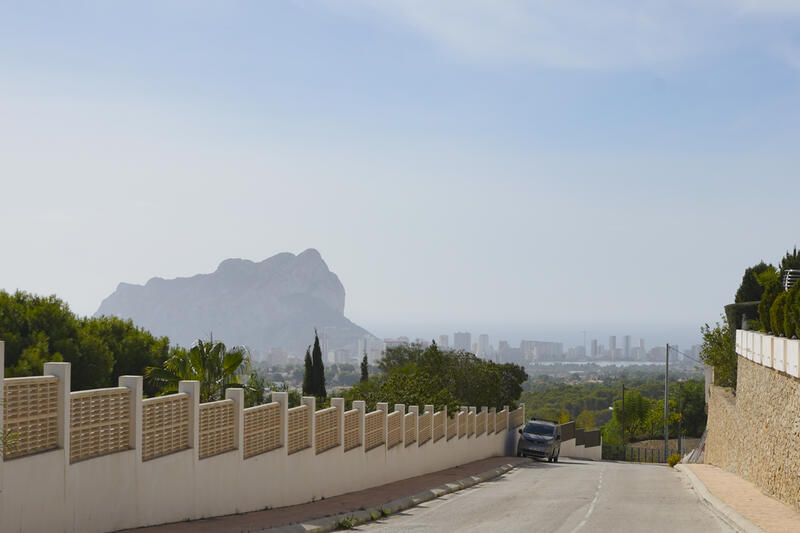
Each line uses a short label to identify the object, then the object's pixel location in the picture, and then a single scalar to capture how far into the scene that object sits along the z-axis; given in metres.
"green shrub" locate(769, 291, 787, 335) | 25.31
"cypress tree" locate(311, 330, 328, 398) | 66.44
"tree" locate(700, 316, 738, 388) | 44.44
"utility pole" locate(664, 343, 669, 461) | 75.74
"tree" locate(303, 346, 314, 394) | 67.00
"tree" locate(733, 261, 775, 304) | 44.25
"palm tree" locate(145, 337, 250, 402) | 24.62
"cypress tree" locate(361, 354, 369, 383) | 76.00
